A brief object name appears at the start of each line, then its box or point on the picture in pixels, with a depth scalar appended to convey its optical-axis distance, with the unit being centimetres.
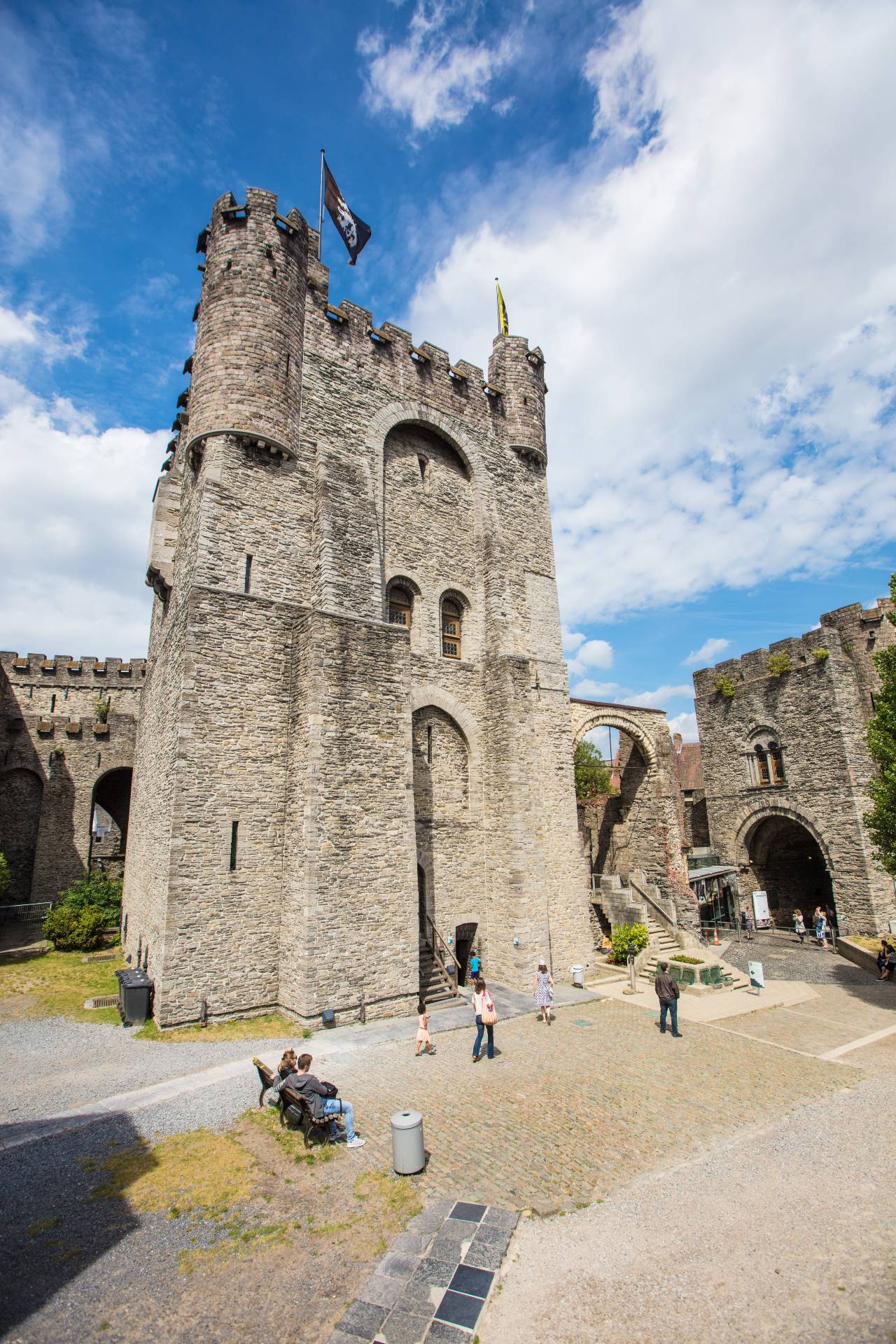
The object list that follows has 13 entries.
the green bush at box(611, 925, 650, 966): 1764
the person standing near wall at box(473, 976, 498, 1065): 1048
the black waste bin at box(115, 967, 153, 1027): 1166
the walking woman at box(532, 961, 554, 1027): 1296
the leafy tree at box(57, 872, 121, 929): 2050
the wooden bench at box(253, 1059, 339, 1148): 743
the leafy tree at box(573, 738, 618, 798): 2777
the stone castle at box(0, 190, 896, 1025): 1252
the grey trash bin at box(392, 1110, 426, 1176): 685
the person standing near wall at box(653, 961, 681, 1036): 1204
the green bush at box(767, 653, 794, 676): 2512
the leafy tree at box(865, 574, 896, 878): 1407
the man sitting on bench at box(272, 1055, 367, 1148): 754
